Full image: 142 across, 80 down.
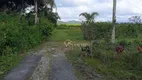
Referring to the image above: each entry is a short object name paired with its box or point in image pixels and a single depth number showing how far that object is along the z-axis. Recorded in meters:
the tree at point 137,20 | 8.76
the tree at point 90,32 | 5.57
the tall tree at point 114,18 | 7.78
